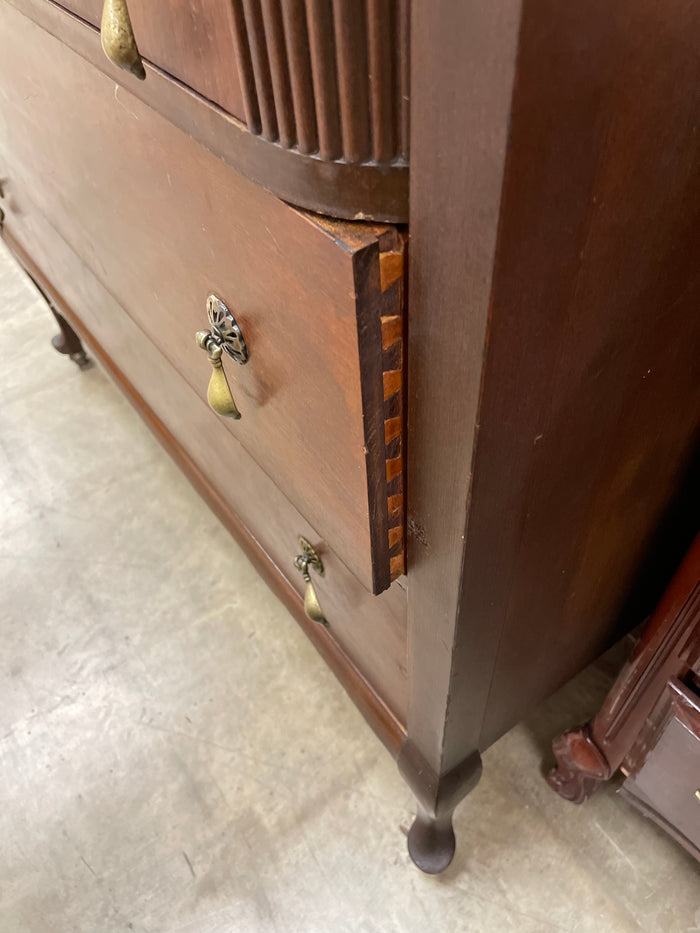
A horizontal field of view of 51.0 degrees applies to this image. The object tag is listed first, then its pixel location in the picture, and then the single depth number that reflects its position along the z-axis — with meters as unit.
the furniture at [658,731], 0.63
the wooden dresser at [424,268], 0.23
